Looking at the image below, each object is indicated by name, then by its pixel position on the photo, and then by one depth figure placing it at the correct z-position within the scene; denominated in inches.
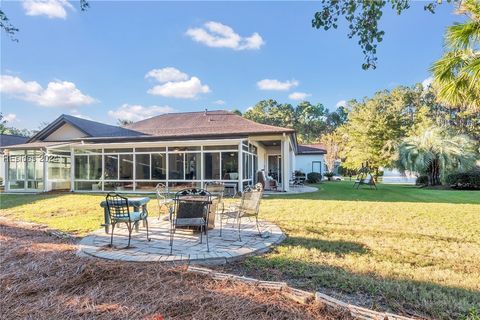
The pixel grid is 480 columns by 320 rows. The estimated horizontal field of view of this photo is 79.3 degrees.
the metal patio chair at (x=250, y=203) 228.4
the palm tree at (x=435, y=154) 753.6
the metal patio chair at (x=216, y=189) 311.6
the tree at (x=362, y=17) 136.3
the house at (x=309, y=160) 1128.2
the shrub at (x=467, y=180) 713.6
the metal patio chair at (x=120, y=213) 196.5
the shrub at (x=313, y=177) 940.6
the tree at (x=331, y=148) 1258.0
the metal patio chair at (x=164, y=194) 279.3
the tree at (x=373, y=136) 992.9
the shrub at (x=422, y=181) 836.0
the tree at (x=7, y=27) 237.4
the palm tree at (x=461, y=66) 204.5
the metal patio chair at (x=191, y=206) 213.7
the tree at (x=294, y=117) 1868.8
